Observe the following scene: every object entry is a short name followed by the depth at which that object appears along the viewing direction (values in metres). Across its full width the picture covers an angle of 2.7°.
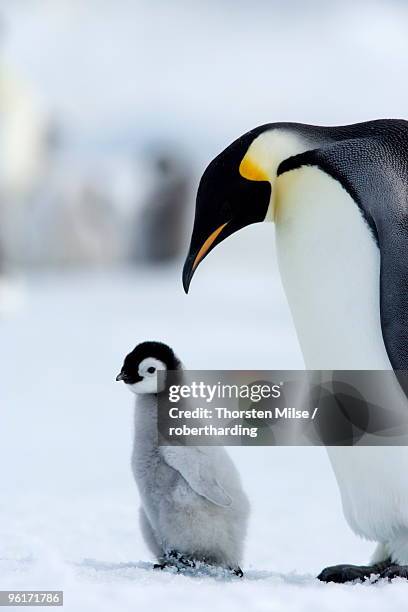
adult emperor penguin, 14.93
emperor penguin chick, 14.91
